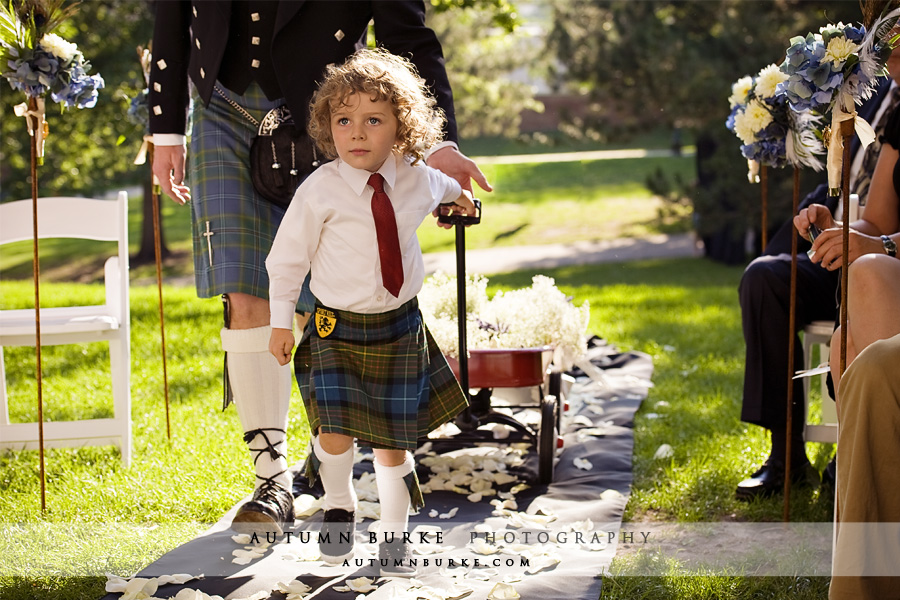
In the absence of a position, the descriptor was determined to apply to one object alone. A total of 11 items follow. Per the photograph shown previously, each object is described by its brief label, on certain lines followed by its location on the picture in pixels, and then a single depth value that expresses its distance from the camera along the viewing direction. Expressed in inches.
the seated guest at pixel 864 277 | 198.7
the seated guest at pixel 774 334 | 249.9
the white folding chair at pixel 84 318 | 274.7
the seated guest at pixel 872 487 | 157.2
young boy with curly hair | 199.0
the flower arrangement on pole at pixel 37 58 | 240.7
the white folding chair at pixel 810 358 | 247.1
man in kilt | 222.5
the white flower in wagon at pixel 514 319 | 287.4
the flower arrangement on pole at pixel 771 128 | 227.8
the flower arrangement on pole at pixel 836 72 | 181.3
